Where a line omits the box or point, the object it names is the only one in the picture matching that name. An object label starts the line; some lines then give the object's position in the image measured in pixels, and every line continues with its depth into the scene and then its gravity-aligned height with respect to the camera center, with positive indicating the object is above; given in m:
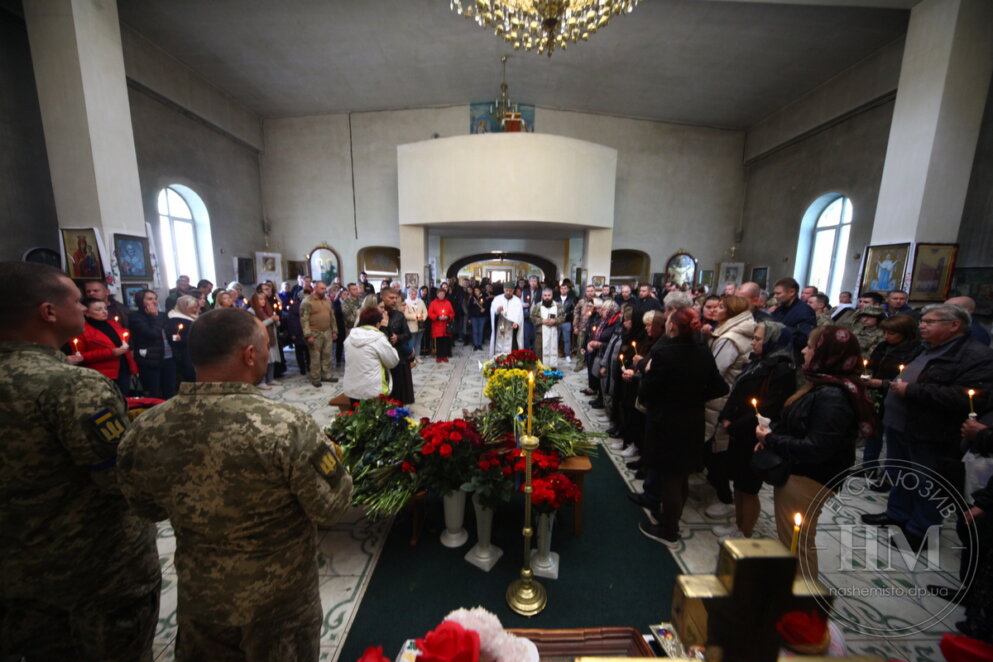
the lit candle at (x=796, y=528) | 0.79 -0.55
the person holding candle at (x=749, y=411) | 2.54 -0.94
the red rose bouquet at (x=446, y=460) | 2.46 -1.26
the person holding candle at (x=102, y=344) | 3.45 -0.74
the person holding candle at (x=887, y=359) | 3.33 -0.72
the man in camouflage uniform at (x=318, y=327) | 6.14 -0.94
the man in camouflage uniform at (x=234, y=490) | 1.10 -0.69
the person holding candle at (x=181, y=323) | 4.80 -0.70
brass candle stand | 2.04 -1.87
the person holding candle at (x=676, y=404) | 2.43 -0.87
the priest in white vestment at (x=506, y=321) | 7.55 -0.97
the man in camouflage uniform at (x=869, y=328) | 4.11 -0.53
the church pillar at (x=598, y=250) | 10.57 +0.76
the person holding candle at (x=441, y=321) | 7.95 -1.03
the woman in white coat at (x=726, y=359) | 3.01 -0.66
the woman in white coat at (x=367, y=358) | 3.67 -0.85
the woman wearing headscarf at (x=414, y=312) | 7.50 -0.80
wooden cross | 0.49 -0.44
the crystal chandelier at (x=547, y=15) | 4.88 +3.62
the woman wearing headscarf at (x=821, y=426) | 1.88 -0.75
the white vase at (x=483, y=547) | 2.47 -1.88
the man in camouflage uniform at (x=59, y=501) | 1.25 -0.84
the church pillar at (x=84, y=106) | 5.35 +2.38
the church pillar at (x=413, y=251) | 10.25 +0.61
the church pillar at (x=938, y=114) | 5.52 +2.61
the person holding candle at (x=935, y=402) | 2.39 -0.79
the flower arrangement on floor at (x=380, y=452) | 2.48 -1.29
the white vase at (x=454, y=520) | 2.61 -1.78
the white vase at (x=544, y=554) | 2.39 -1.86
